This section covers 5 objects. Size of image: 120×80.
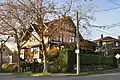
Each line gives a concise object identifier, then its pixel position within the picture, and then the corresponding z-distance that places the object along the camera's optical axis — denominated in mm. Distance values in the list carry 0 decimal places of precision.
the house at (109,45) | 35140
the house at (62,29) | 17627
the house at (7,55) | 32520
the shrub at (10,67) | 23744
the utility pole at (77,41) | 16986
